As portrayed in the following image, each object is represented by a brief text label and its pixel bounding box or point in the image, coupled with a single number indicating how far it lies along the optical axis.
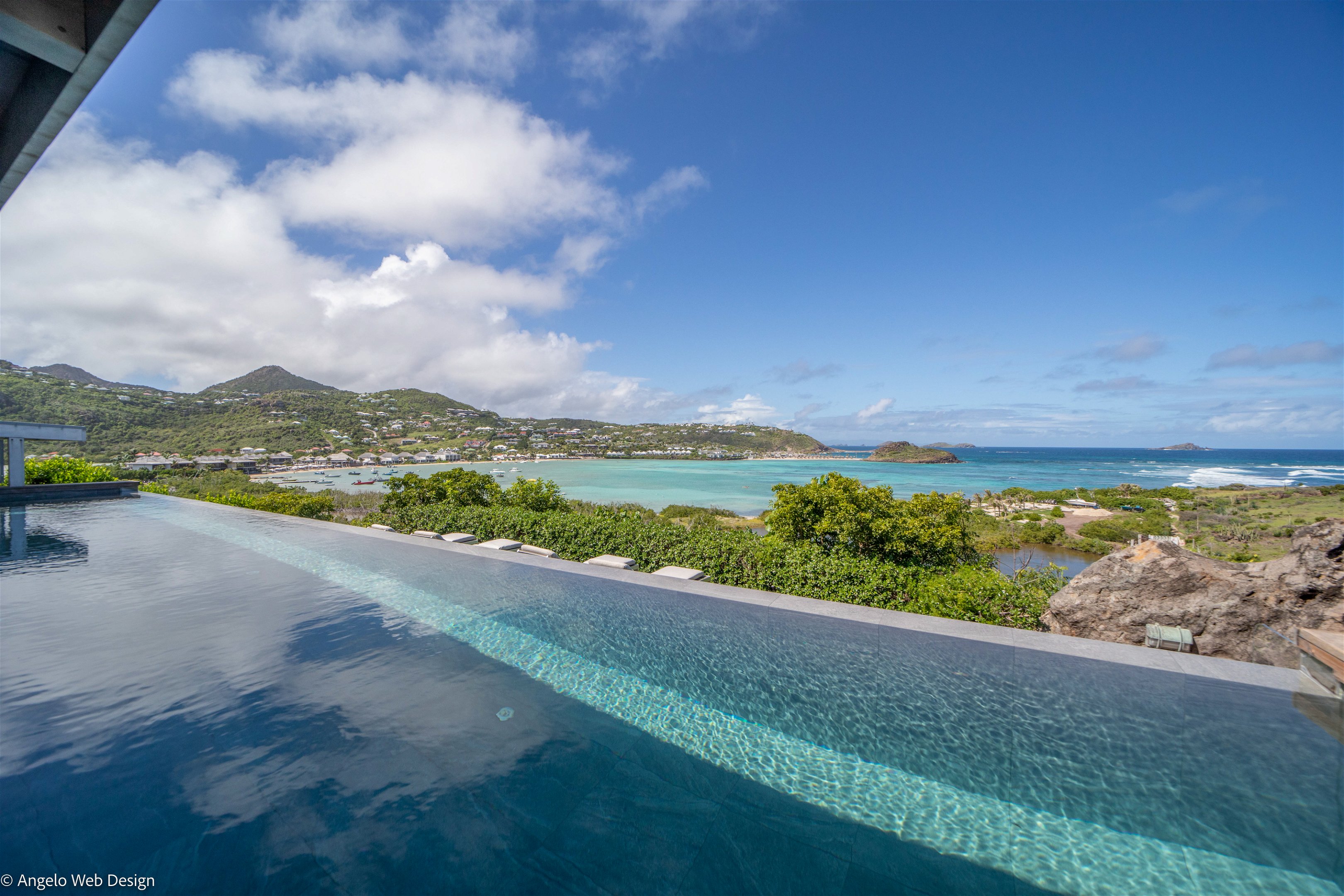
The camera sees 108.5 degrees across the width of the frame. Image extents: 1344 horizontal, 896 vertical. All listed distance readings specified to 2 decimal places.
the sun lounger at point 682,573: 5.51
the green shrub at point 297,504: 11.49
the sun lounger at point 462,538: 7.80
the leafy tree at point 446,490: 9.41
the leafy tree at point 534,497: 9.01
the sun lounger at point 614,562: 6.05
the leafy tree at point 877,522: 5.57
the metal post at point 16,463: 13.80
